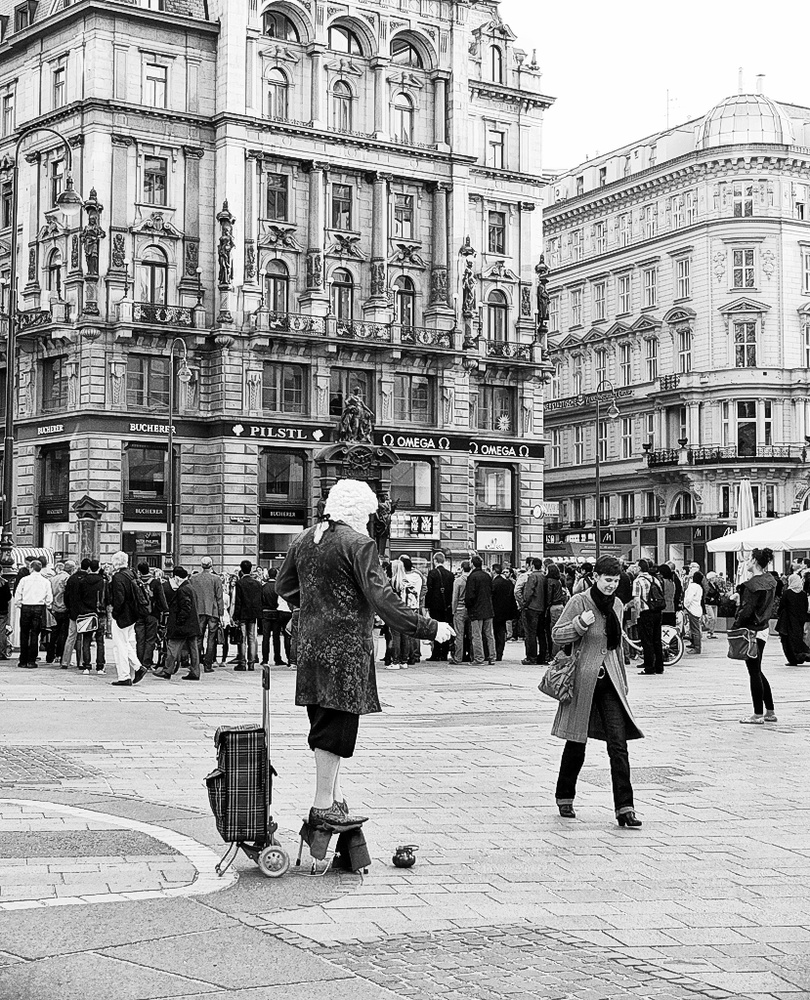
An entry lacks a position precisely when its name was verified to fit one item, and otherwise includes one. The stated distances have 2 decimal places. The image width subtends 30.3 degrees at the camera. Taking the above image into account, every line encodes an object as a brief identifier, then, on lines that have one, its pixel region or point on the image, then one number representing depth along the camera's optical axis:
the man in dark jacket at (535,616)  28.77
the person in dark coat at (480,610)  28.47
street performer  8.25
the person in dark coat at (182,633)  23.80
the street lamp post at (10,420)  33.19
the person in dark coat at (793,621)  26.09
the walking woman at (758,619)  16.41
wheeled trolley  8.03
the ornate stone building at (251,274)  56.38
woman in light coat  10.33
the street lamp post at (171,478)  54.16
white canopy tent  31.09
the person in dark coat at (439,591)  28.42
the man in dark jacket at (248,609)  26.73
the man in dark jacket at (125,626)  21.70
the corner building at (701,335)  73.12
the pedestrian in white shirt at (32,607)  25.69
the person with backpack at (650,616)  25.75
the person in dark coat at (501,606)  29.27
